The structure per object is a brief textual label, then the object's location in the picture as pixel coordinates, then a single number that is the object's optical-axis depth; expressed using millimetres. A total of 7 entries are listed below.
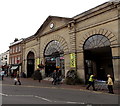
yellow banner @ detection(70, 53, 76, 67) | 18234
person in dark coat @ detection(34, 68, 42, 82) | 23059
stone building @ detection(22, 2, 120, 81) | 14875
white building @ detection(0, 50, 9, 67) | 42794
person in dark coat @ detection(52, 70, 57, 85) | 17150
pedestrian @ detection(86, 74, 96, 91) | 13070
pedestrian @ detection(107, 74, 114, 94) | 11591
